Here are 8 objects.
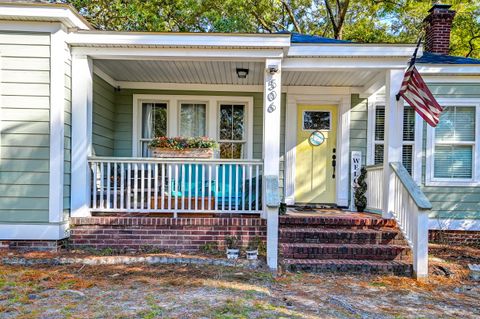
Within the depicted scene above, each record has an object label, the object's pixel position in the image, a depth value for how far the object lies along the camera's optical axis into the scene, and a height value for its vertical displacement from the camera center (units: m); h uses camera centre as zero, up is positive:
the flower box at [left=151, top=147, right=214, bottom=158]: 5.32 +0.08
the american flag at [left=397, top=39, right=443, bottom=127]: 4.74 +0.90
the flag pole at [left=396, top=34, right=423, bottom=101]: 4.73 +1.45
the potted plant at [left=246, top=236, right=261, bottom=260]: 4.91 -1.23
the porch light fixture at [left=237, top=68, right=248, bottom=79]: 5.63 +1.43
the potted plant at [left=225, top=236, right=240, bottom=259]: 4.94 -1.20
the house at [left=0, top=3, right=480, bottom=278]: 4.66 +0.55
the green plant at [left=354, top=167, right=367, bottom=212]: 6.14 -0.57
